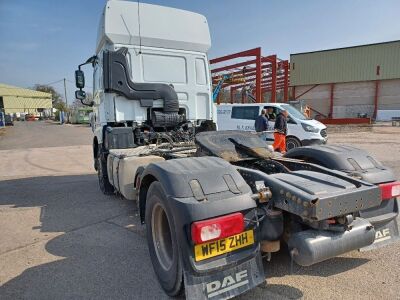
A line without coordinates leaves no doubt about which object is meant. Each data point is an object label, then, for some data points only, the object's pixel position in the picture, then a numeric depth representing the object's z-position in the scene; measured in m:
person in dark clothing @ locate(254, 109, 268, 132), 10.25
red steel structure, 19.34
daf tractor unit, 2.19
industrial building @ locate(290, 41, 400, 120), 30.42
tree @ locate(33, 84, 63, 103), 93.69
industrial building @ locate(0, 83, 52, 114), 78.56
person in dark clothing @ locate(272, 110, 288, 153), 8.77
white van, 11.23
